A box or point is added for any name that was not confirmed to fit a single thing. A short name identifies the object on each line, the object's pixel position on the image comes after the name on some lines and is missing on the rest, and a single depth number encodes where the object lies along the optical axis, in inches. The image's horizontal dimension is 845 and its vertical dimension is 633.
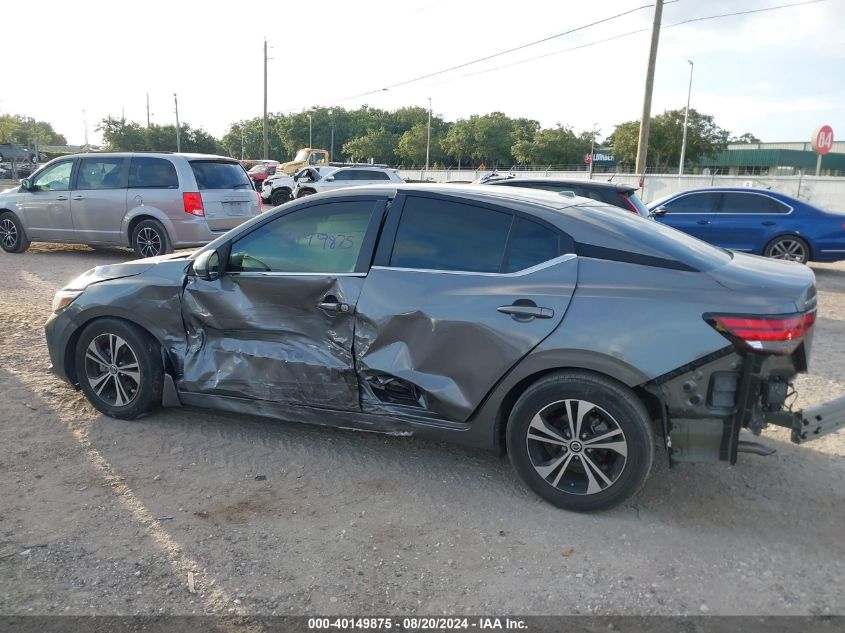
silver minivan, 430.0
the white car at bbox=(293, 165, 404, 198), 941.2
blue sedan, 451.2
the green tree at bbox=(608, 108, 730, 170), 2484.0
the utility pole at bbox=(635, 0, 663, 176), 753.6
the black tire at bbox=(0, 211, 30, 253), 497.7
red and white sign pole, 883.4
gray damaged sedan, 129.3
